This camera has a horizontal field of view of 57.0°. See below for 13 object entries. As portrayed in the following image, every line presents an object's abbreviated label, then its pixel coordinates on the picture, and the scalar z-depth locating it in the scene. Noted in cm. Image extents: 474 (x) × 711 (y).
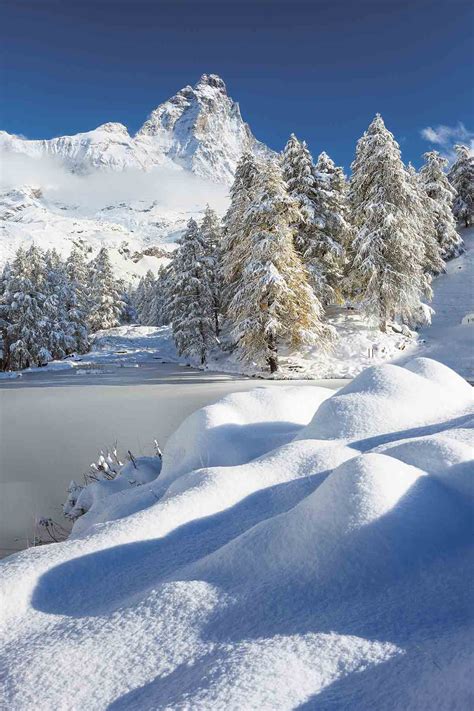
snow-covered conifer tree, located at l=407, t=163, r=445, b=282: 2638
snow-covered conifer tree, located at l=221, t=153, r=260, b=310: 2080
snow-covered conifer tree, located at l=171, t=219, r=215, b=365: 2536
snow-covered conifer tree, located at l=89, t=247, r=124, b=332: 4719
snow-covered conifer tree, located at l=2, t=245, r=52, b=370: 3241
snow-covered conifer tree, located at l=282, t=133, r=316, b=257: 2311
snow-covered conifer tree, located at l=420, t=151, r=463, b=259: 3356
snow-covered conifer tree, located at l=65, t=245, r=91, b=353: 3929
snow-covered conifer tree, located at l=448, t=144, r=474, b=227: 3931
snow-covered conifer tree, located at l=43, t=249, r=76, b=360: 3456
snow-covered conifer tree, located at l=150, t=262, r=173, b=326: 5770
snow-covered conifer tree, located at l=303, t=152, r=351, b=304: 2309
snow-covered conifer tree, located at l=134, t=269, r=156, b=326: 6770
